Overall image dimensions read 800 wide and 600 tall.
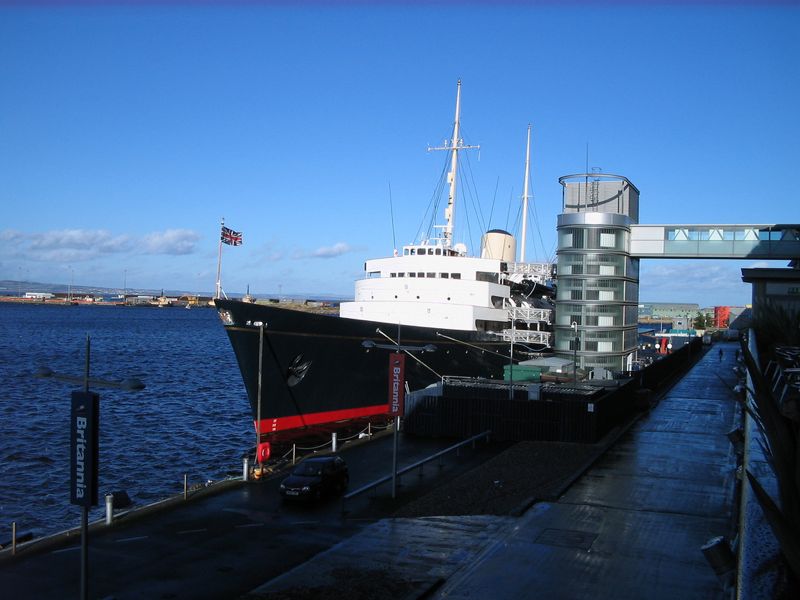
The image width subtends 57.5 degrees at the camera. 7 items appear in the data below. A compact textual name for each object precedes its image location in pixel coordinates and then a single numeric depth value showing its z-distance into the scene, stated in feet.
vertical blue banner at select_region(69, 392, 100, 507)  37.47
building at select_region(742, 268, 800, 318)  101.65
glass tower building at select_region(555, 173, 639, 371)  140.56
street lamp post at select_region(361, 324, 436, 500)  65.41
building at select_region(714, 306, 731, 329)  514.72
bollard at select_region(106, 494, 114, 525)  58.23
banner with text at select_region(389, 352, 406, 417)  71.05
